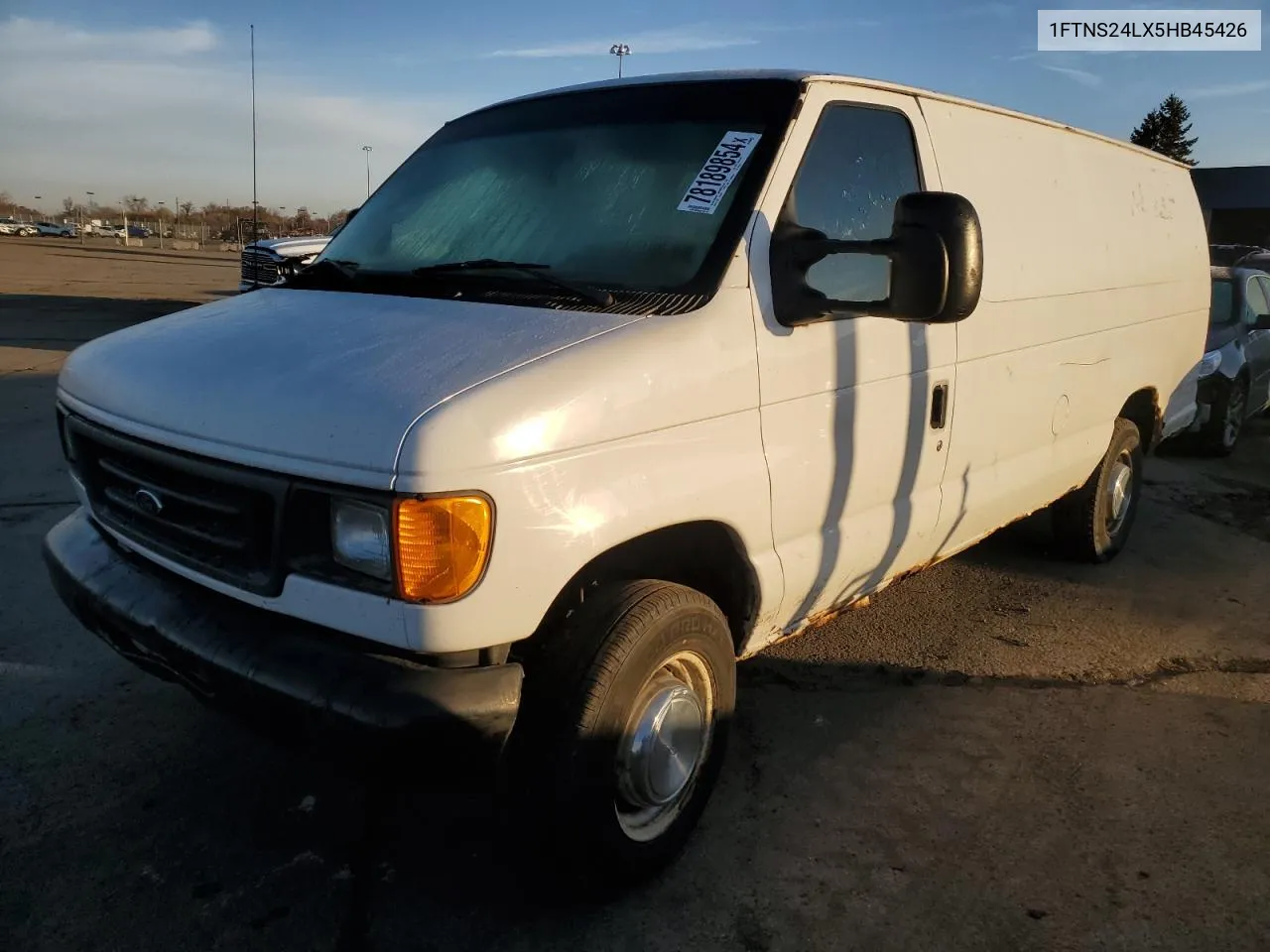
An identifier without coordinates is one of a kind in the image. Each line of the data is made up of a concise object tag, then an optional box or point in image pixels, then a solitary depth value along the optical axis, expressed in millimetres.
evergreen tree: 56969
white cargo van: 2191
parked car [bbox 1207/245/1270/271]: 14300
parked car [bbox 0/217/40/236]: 78225
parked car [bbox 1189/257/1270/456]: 8484
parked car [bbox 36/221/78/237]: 82688
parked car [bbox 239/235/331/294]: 11280
